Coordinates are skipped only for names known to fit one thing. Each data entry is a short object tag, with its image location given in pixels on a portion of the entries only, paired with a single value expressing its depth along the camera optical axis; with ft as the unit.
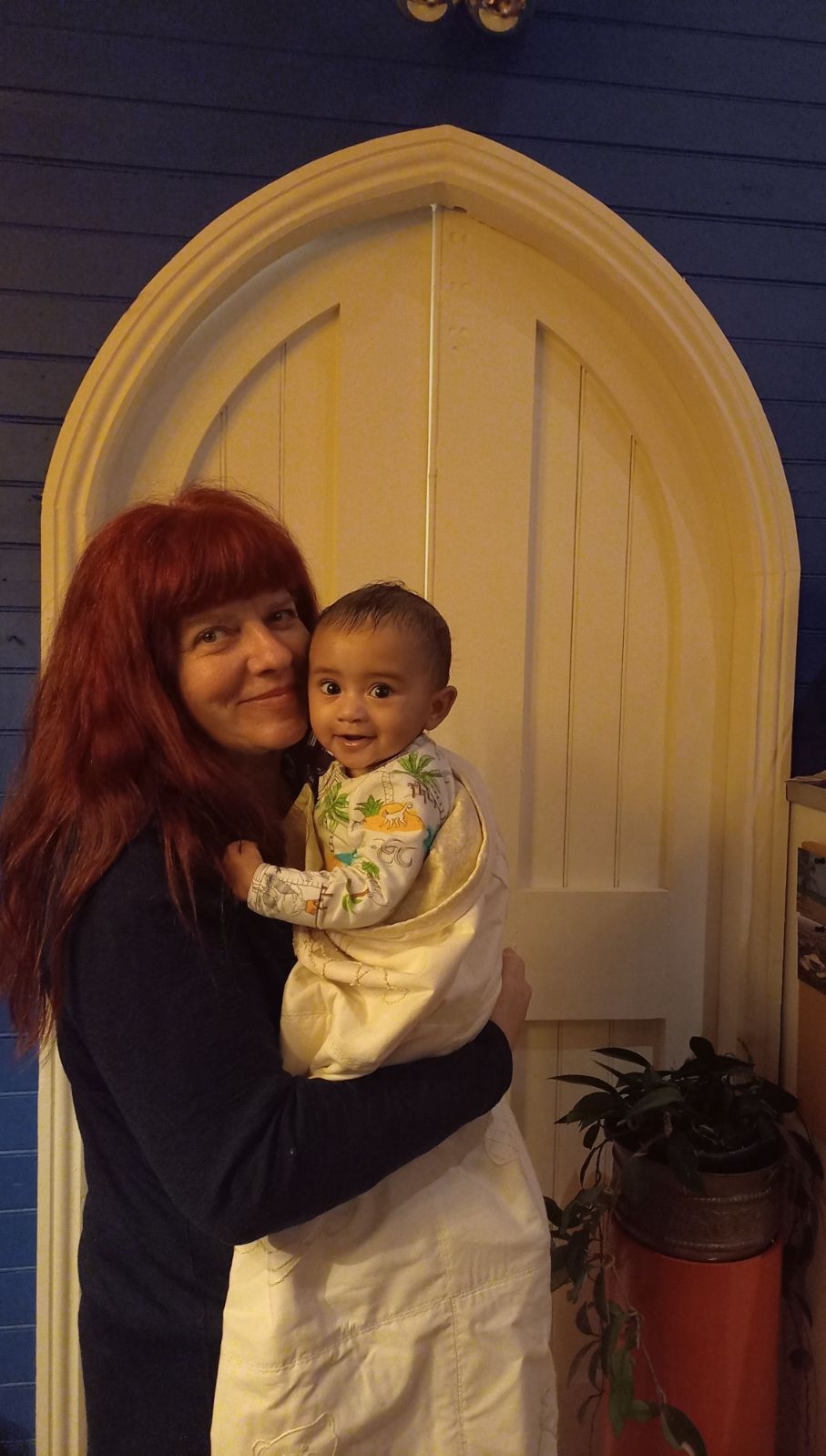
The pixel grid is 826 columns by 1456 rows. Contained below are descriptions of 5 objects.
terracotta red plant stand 4.93
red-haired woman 2.79
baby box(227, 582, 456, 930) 3.20
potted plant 4.69
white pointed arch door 5.30
